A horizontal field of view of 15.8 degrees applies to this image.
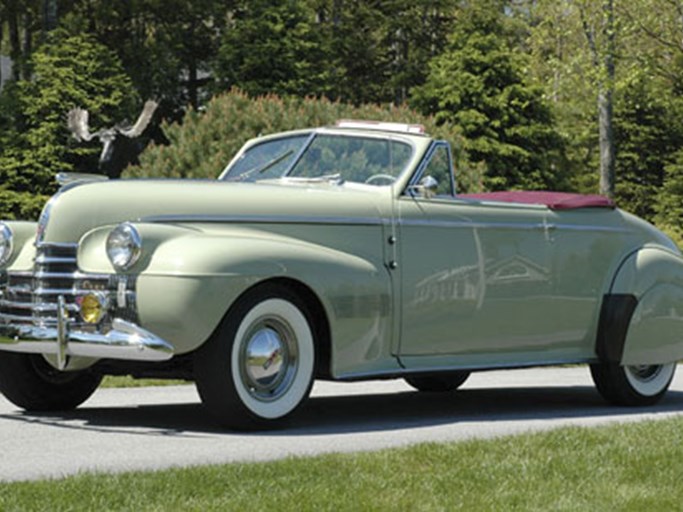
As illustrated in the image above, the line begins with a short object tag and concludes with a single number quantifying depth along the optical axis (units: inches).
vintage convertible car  552.1
